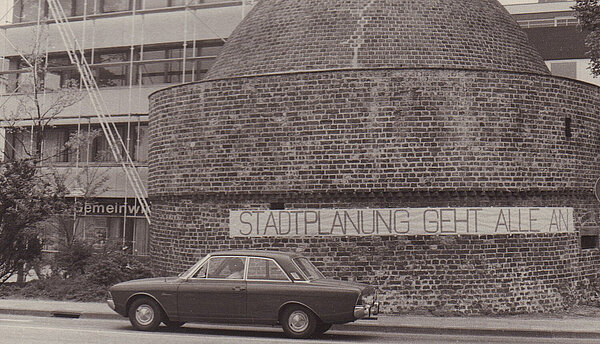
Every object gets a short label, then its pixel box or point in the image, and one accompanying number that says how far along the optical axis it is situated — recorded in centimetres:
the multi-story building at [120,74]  2673
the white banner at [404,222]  1406
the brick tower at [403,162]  1402
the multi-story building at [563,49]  3117
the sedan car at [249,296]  1045
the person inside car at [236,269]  1099
